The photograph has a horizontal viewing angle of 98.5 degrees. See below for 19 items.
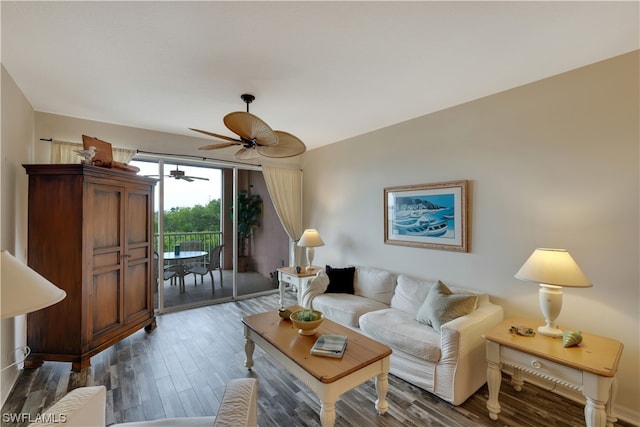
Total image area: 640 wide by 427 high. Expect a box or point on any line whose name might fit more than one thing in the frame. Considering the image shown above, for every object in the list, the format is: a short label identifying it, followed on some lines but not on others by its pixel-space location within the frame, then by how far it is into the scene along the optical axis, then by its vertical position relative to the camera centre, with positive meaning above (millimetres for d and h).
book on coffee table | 1923 -956
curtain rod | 3863 +867
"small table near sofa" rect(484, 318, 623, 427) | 1613 -943
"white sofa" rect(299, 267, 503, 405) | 2129 -1048
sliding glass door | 4078 -347
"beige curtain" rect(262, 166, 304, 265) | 4918 +308
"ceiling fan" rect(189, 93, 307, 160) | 2061 +640
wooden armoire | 2520 -391
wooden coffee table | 1698 -989
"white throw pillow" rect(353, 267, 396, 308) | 3338 -874
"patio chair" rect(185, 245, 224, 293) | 4488 -873
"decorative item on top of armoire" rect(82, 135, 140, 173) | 2771 +623
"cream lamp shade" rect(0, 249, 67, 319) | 1019 -299
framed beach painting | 2916 -15
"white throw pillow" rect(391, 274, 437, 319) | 2886 -857
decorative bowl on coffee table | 2163 -844
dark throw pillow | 3607 -879
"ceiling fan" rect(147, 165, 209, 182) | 4059 +579
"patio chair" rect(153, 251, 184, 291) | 4007 -880
